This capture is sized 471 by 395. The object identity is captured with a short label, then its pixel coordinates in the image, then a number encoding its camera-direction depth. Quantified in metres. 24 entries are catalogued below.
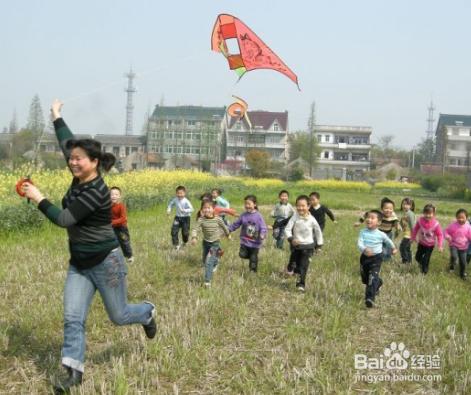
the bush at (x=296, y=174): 57.69
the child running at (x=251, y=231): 8.57
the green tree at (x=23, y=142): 50.78
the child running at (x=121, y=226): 9.18
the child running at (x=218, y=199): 11.86
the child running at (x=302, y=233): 7.97
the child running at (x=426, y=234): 9.40
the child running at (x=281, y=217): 11.55
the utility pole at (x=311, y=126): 66.25
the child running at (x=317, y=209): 11.38
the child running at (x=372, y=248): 7.17
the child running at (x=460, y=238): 9.43
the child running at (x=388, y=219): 9.37
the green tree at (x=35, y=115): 59.26
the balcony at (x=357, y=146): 84.12
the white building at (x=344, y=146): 83.75
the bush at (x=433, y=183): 49.63
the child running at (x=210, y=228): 8.09
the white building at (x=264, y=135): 80.25
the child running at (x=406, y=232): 10.39
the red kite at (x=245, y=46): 10.18
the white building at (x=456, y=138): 79.25
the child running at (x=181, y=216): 10.84
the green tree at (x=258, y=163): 56.88
